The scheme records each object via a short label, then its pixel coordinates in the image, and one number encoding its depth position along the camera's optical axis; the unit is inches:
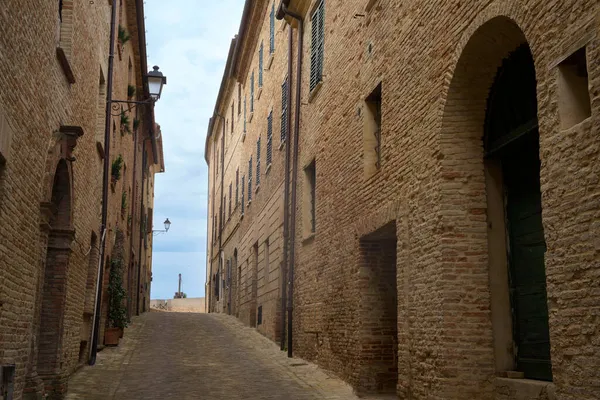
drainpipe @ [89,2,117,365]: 511.2
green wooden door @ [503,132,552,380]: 262.5
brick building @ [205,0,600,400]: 203.5
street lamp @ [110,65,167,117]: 544.4
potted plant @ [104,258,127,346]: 624.4
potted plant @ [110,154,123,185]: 619.4
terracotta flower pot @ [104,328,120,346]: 605.6
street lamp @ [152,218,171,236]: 1364.4
